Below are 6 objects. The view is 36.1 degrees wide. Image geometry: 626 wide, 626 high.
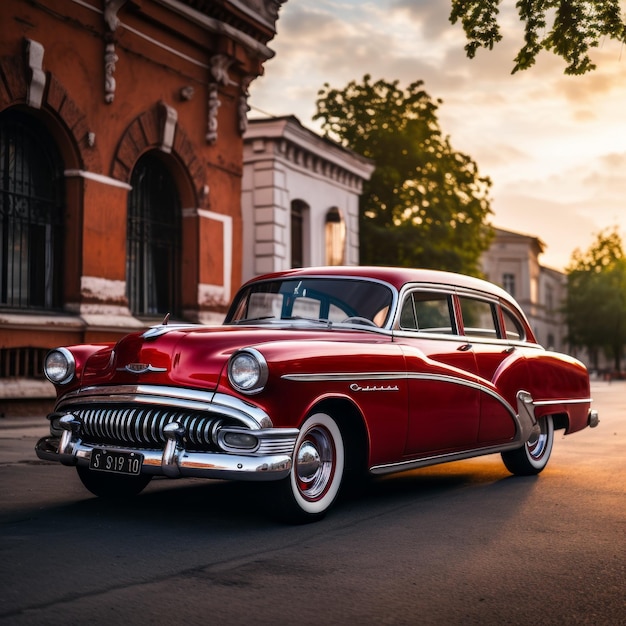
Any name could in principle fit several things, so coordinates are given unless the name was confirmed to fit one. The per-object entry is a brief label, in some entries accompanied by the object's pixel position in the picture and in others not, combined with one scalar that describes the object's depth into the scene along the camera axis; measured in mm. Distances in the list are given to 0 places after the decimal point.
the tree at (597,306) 63875
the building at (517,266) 69750
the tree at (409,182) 34406
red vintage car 5465
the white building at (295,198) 24734
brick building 14758
